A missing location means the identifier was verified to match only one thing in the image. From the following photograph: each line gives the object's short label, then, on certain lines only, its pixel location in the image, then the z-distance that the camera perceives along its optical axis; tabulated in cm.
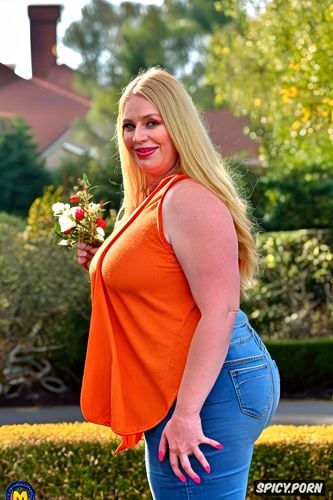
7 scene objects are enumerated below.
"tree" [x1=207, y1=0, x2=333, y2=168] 1742
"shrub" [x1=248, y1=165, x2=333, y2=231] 2366
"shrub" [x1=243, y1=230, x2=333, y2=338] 1448
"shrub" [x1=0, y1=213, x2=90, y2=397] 1255
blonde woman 265
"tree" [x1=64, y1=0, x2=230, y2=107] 4088
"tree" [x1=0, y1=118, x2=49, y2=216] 2938
